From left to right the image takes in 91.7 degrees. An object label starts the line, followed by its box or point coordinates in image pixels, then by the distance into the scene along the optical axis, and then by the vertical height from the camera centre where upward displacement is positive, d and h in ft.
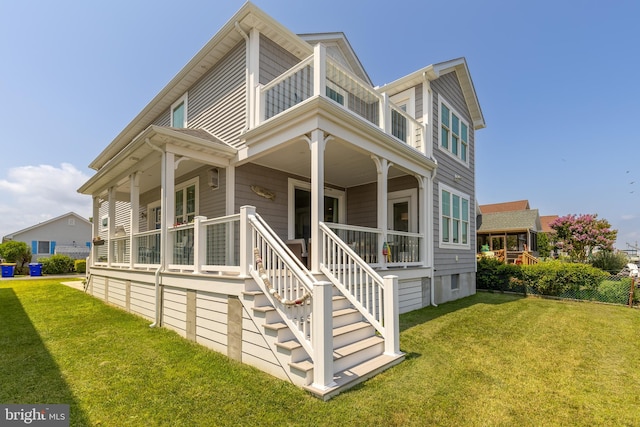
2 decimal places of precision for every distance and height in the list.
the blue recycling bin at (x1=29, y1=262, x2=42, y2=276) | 61.26 -7.54
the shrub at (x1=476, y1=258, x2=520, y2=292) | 36.45 -5.37
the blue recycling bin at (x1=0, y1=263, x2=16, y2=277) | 59.43 -7.45
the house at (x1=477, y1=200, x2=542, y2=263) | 73.20 +0.08
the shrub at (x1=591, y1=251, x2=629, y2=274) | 43.68 -4.28
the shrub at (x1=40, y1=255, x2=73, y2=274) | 65.86 -7.24
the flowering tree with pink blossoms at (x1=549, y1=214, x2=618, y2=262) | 56.49 -0.50
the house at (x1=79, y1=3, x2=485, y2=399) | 13.80 +2.76
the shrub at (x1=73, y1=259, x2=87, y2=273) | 68.69 -7.78
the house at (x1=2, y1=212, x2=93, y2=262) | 90.70 -1.52
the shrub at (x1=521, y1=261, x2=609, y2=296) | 31.53 -4.85
